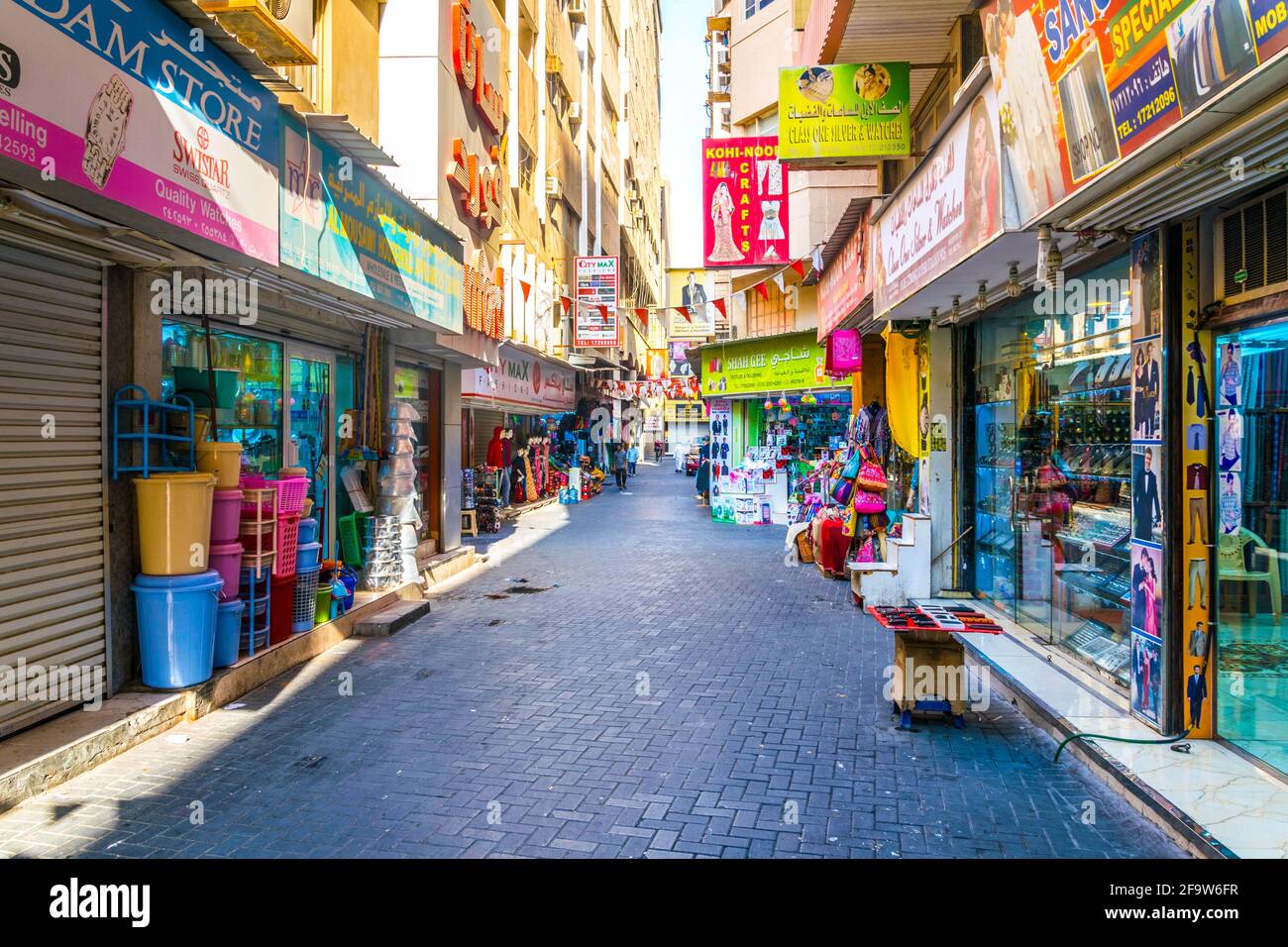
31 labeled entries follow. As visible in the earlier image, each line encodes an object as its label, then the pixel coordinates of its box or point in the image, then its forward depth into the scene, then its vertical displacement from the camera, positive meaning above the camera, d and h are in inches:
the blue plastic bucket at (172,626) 238.5 -45.6
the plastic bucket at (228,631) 260.8 -51.6
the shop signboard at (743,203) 719.7 +224.8
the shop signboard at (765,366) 802.2 +100.0
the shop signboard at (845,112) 394.9 +166.6
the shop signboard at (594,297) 970.1 +193.3
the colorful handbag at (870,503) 454.9 -22.4
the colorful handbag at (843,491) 481.1 -17.1
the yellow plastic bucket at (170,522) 237.6 -15.7
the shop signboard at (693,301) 975.0 +233.7
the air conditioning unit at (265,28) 259.1 +142.4
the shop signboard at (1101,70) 132.3 +74.4
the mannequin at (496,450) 838.5 +15.1
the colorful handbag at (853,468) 472.2 -3.0
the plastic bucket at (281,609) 294.8 -51.2
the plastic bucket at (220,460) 260.8 +2.2
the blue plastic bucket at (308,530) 316.5 -24.2
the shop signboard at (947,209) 233.9 +83.7
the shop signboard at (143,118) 168.7 +83.3
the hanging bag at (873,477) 450.3 -8.4
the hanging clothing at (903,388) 420.8 +37.3
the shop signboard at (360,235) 279.4 +92.7
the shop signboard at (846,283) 415.9 +101.5
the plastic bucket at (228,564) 260.2 -30.4
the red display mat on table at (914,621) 236.7 -46.7
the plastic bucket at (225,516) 260.4 -15.5
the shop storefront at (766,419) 818.8 +48.0
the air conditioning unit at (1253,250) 177.8 +46.5
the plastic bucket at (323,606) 334.8 -56.6
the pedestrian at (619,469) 1350.9 -7.7
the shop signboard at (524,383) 680.4 +80.7
